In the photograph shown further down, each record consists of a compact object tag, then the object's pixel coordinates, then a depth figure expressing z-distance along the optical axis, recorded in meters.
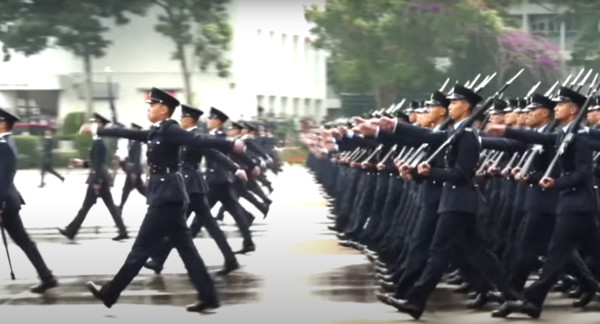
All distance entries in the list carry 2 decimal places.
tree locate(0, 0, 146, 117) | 53.12
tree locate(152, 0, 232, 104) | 53.69
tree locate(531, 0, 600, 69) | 51.53
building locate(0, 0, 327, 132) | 57.78
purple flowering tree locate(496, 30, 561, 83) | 52.06
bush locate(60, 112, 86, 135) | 55.75
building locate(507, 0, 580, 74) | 55.72
